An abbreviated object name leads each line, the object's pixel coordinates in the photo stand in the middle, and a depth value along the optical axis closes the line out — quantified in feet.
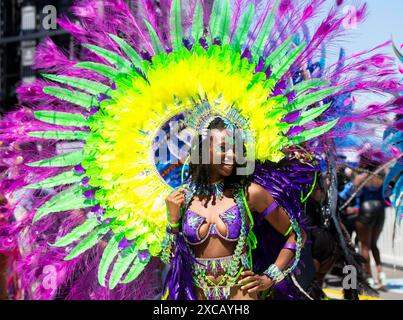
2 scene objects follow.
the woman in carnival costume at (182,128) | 10.40
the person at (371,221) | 25.00
